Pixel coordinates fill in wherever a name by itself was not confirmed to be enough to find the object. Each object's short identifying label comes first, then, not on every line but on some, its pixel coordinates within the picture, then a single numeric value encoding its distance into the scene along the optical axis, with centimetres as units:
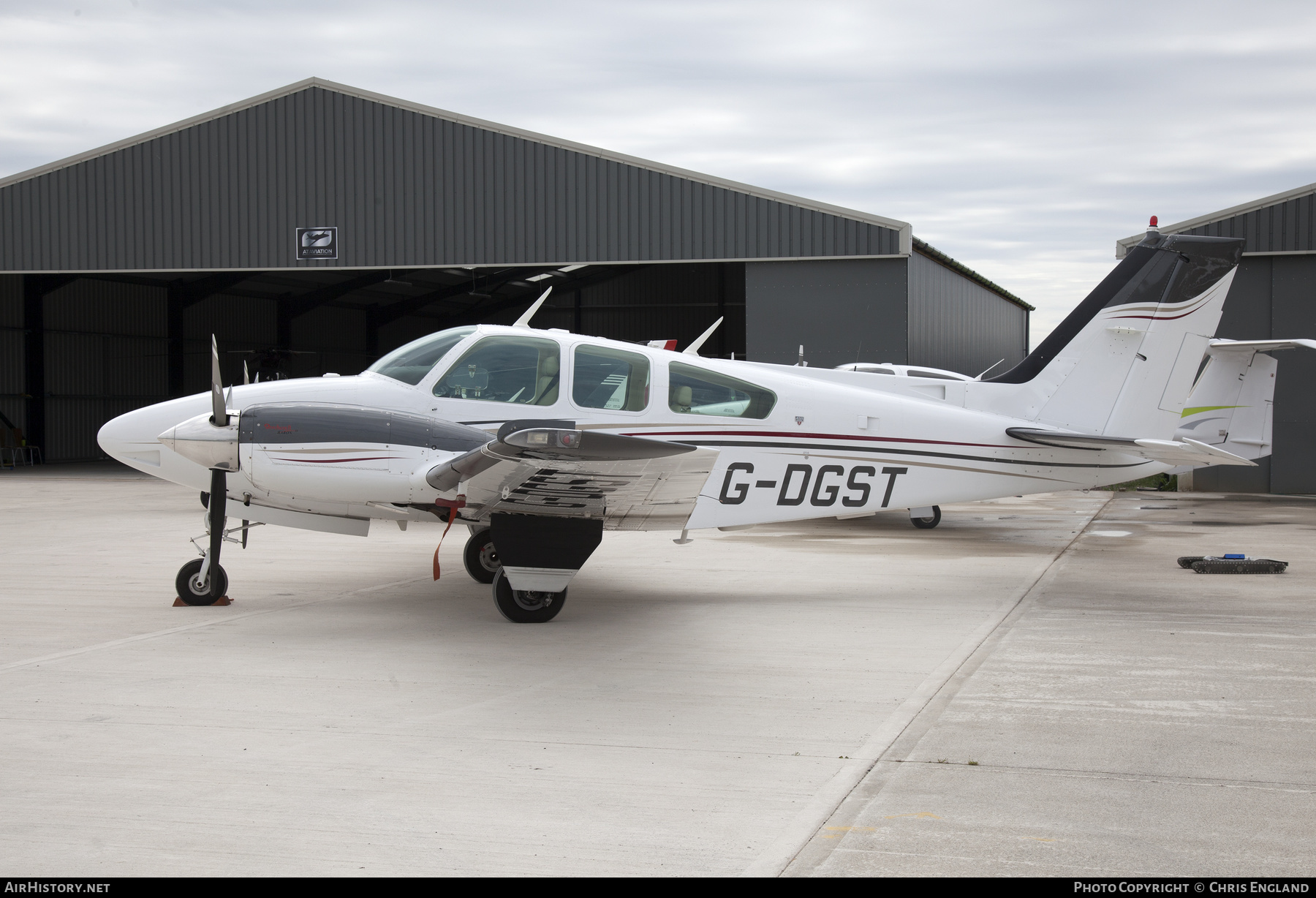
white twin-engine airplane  699
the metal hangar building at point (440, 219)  2067
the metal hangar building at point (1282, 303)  1912
